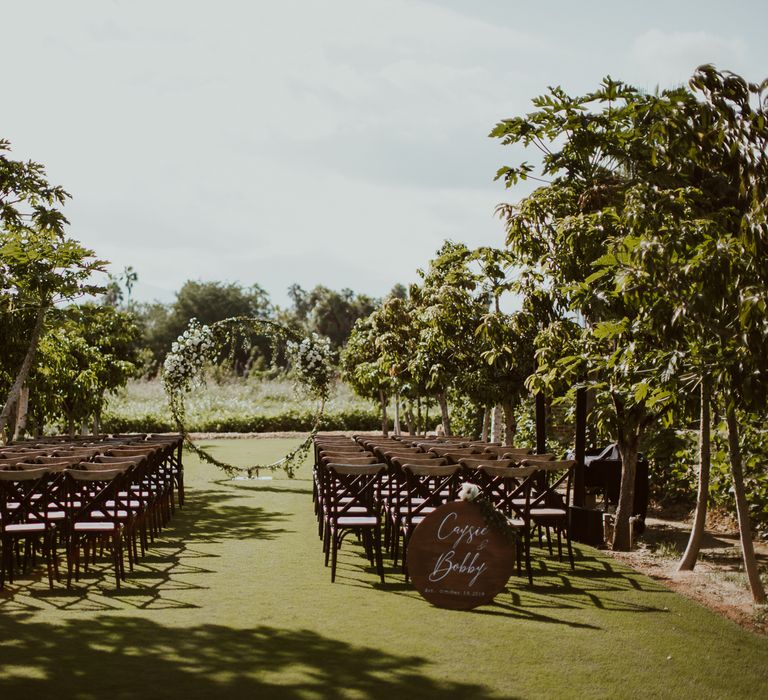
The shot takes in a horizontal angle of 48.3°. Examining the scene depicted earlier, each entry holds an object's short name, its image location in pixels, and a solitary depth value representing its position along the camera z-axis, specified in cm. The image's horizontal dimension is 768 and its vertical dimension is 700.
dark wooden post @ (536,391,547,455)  1133
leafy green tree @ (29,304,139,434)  1413
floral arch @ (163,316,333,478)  1588
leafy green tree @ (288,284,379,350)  5941
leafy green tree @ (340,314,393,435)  2173
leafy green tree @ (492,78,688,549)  761
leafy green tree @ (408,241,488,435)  1345
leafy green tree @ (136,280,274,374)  6050
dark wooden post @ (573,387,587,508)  970
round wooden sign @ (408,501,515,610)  652
